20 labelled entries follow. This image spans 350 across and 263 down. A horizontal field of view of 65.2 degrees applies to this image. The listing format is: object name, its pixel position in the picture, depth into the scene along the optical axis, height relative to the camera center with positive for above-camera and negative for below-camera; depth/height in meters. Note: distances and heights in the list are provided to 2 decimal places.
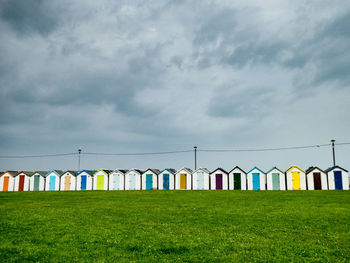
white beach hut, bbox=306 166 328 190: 47.31 -1.12
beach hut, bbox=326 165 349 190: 46.50 -1.11
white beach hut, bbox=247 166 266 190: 49.03 -1.11
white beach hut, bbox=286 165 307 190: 48.03 -0.95
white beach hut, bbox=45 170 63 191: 57.78 -1.33
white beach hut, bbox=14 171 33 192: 59.34 -1.54
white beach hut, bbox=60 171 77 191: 57.34 -1.64
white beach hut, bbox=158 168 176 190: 53.41 -1.32
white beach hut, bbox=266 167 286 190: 48.50 -1.11
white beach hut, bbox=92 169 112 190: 56.00 -1.33
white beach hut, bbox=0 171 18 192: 59.94 -1.55
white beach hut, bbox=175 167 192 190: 52.88 -1.13
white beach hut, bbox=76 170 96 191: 56.66 -1.53
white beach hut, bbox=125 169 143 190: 54.69 -1.32
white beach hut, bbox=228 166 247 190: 49.91 -1.12
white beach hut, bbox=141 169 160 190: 53.91 -1.32
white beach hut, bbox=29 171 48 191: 58.75 -1.75
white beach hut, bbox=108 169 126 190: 55.34 -1.33
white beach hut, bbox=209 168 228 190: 50.88 -1.12
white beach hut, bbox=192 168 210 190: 51.97 -1.13
